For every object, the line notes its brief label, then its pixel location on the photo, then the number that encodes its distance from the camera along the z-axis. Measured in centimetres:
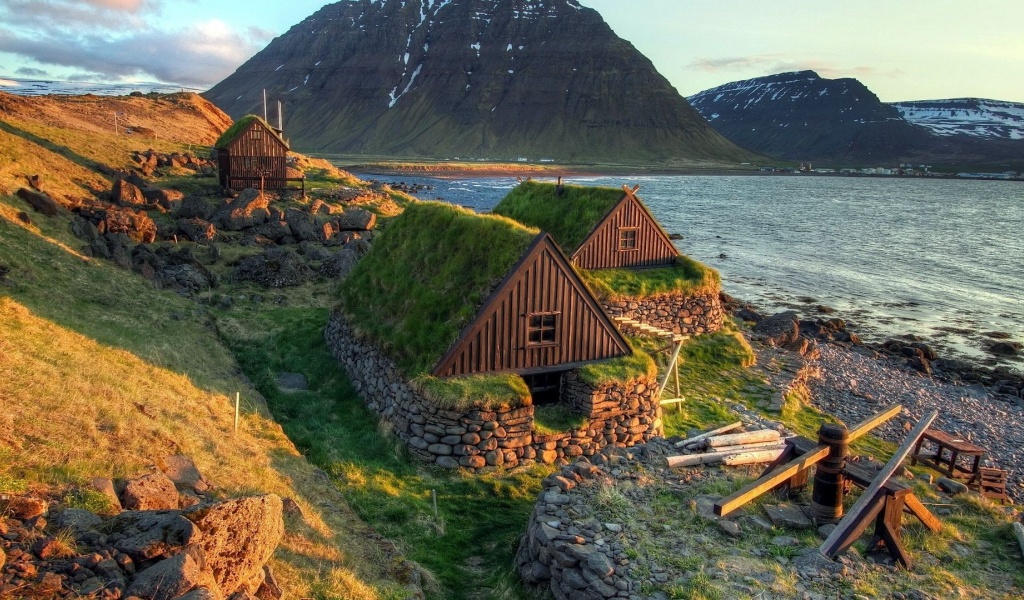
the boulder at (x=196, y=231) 3691
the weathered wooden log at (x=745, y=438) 1544
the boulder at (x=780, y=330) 3519
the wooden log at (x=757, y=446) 1535
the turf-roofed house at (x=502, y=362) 1680
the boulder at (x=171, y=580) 696
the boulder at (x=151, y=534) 759
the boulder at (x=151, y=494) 898
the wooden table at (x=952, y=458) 2119
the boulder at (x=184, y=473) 1101
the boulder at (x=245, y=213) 4006
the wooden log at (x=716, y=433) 1561
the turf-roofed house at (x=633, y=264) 3008
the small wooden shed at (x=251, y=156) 4831
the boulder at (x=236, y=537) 806
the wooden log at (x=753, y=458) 1494
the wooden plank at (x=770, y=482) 1150
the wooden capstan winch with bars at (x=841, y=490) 1128
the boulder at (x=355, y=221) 4422
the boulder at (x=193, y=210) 4000
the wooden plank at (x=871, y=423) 1302
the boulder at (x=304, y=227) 4056
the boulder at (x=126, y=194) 3853
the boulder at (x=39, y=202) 2941
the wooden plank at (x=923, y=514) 1187
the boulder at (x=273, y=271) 3250
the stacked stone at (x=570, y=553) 1098
